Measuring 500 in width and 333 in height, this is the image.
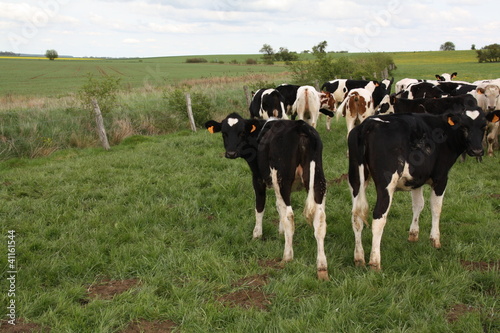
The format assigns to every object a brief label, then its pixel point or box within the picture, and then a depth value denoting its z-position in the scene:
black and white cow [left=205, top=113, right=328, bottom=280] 4.71
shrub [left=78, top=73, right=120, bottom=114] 13.97
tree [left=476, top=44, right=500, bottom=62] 59.44
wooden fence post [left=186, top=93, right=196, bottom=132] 15.35
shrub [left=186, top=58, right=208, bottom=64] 87.47
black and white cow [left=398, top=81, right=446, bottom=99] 11.55
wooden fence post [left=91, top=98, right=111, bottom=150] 12.31
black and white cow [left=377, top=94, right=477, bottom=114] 8.22
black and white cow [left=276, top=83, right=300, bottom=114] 13.97
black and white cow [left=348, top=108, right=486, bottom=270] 4.61
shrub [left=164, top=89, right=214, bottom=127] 16.06
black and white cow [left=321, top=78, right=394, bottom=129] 16.66
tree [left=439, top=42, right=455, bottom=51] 112.69
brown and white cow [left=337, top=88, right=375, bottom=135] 10.98
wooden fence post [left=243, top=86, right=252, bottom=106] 17.83
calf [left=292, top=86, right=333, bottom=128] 12.27
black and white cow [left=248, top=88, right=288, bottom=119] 12.23
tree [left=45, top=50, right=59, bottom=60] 72.72
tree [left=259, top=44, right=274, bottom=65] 85.44
